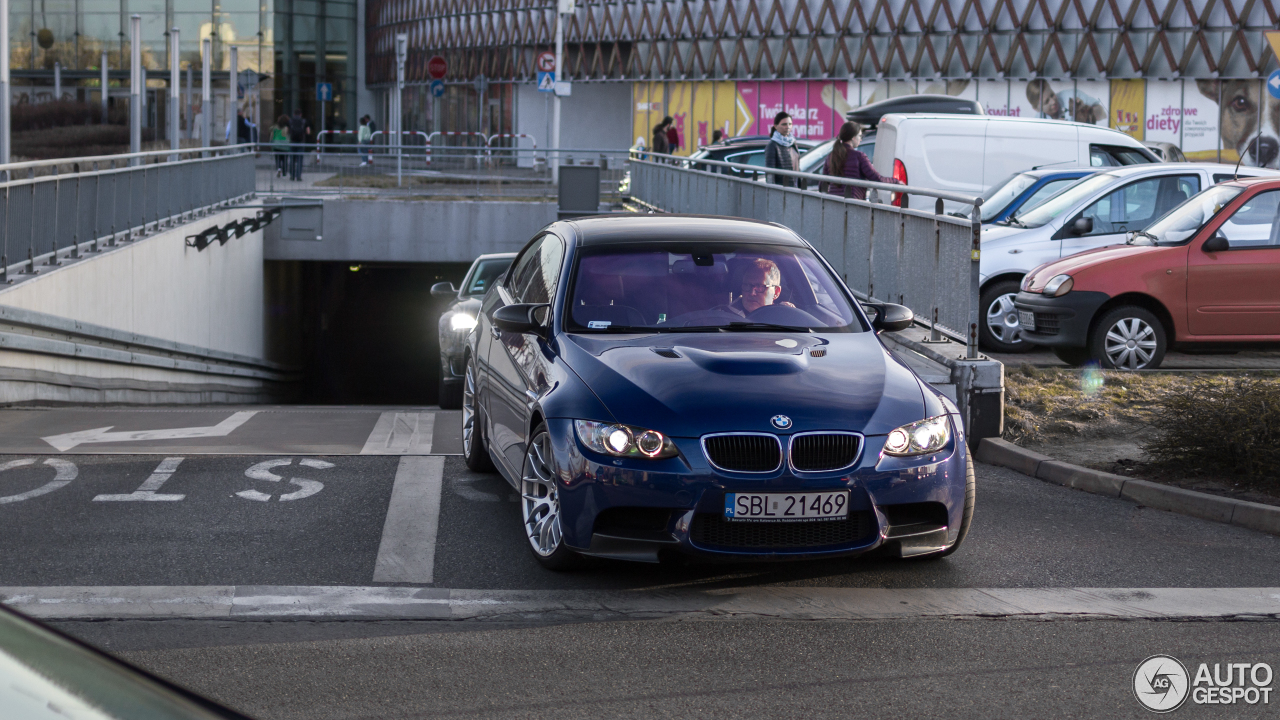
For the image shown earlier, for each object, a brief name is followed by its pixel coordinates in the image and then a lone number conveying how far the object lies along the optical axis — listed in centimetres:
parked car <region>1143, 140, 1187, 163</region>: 1781
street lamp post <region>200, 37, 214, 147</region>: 3136
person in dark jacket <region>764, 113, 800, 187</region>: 1695
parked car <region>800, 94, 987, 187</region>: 2106
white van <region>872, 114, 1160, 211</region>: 1703
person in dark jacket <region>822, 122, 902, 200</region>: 1478
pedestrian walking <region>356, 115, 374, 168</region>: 4544
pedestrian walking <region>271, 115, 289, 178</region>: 2972
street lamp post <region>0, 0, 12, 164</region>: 1545
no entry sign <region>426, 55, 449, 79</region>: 4088
